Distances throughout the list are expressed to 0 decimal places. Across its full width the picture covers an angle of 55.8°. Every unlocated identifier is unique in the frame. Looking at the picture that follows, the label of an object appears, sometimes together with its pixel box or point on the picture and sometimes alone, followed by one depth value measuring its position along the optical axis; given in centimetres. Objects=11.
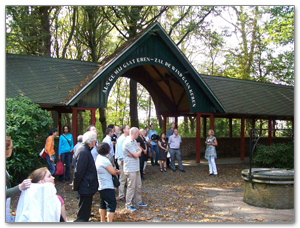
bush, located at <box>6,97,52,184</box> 808
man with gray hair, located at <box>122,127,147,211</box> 659
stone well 676
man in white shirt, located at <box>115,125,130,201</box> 755
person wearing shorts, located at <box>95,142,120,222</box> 527
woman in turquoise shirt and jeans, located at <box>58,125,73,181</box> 953
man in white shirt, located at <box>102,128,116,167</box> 764
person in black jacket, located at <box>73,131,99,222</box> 493
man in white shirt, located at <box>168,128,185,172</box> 1197
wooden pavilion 1116
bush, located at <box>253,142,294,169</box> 1295
